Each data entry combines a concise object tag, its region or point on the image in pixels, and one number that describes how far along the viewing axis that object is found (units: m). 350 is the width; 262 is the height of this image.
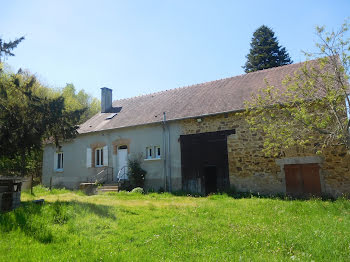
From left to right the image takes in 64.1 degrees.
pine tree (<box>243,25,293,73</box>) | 27.91
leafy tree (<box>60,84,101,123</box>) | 30.97
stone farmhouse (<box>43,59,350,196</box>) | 11.03
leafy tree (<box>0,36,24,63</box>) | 10.15
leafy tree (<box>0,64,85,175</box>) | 8.86
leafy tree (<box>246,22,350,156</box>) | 7.62
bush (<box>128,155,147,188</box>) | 14.17
